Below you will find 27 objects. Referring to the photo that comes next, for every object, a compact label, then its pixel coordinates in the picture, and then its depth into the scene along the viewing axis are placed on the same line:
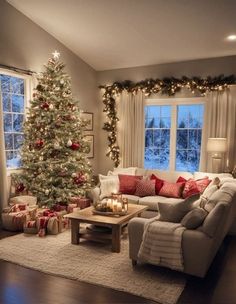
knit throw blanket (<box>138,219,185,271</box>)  3.07
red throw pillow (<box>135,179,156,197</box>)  5.47
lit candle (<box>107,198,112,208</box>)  4.23
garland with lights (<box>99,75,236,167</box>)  5.79
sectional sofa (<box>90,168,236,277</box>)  3.02
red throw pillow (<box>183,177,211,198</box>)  4.98
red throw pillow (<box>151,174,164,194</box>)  5.55
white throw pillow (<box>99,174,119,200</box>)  5.36
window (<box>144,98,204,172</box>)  6.25
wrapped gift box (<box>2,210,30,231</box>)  4.64
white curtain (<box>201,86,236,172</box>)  5.68
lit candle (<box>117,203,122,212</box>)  4.22
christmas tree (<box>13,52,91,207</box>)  5.22
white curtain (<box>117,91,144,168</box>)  6.68
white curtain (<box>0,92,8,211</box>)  4.88
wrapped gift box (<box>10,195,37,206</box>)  5.01
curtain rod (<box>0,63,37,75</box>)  5.04
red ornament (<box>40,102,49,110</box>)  5.19
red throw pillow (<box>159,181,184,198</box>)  5.28
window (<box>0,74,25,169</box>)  5.25
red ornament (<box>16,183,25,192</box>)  5.23
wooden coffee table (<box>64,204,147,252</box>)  3.86
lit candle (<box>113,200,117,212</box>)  4.21
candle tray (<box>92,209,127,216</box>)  4.11
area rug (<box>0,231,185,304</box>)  2.98
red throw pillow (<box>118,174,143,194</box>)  5.58
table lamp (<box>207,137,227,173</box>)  5.38
